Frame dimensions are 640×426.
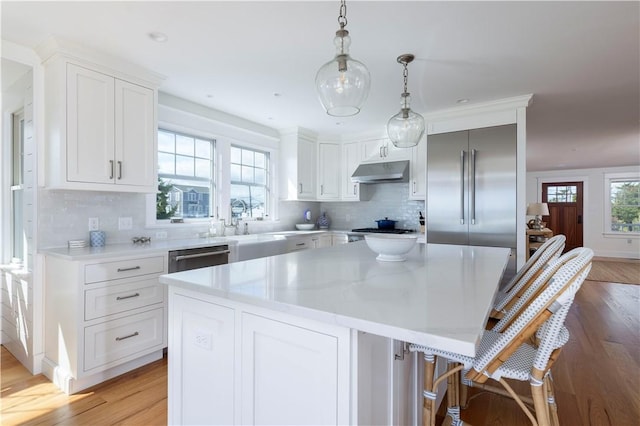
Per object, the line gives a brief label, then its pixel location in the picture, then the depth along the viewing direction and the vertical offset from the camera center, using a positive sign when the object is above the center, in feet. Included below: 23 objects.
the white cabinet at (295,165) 15.65 +2.28
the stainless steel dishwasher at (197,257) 8.93 -1.37
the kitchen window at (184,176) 11.31 +1.30
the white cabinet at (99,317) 7.20 -2.53
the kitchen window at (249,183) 14.11 +1.32
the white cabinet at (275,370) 3.28 -1.85
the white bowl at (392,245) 6.14 -0.64
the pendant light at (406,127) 7.79 +2.05
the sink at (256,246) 10.96 -1.26
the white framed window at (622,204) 27.68 +0.74
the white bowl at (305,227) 16.66 -0.79
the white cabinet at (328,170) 17.02 +2.19
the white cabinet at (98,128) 7.72 +2.14
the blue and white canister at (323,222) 17.93 -0.58
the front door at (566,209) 30.04 +0.31
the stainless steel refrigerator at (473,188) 11.55 +0.92
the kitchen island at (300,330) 3.14 -1.29
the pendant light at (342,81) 4.93 +2.08
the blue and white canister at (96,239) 8.70 -0.75
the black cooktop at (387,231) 14.80 -0.88
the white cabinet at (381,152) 14.96 +2.86
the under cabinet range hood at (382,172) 14.32 +1.80
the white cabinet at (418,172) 14.06 +1.76
